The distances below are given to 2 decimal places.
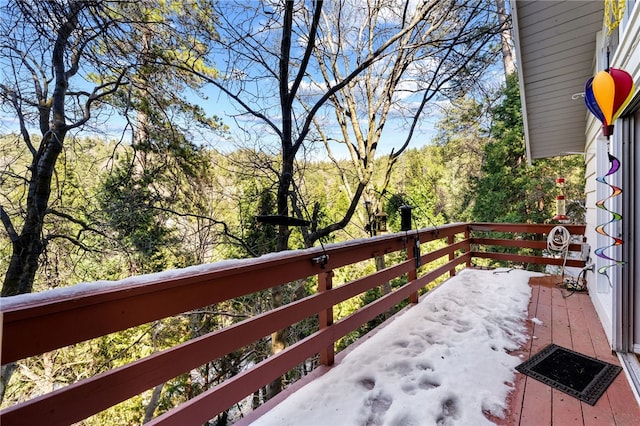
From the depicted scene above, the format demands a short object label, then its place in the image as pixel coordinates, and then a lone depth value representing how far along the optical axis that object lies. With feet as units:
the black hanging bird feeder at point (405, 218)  9.61
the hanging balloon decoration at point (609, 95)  5.74
